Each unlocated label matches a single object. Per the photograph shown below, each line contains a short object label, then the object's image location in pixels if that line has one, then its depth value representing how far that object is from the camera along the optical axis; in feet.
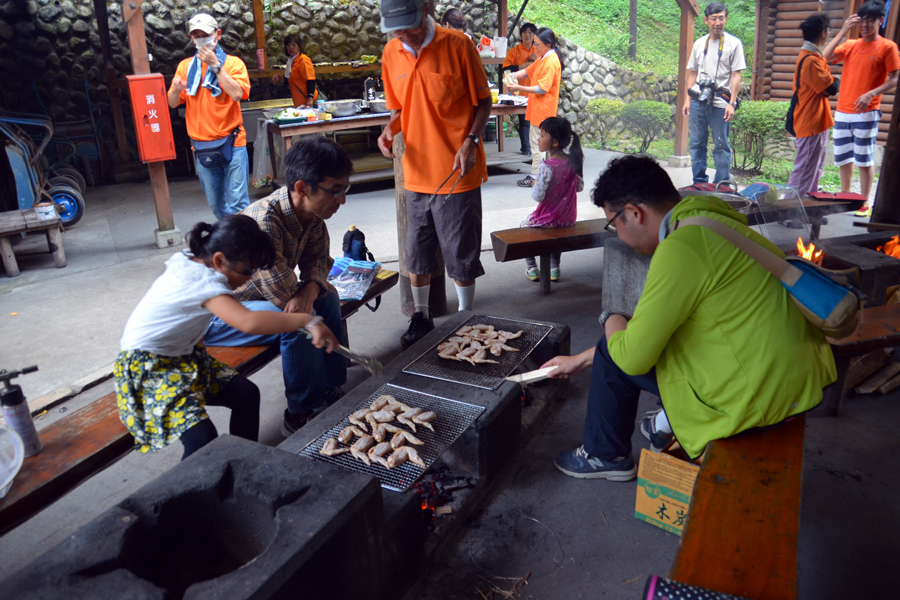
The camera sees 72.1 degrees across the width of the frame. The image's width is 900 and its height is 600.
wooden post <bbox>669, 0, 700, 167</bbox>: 32.88
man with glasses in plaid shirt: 10.45
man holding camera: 25.81
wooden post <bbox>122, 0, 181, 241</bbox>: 21.84
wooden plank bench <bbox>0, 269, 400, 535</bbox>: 7.34
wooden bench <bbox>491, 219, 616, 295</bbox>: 16.29
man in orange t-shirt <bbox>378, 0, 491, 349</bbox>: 13.88
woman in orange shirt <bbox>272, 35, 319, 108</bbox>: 36.83
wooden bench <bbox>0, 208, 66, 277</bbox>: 20.68
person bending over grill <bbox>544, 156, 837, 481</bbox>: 7.09
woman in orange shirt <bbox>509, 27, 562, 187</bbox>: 27.96
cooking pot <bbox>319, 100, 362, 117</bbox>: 30.01
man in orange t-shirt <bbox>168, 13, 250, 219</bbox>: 21.43
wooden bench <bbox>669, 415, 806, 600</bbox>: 5.77
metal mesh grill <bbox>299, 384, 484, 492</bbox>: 8.48
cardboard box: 8.70
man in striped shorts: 22.25
